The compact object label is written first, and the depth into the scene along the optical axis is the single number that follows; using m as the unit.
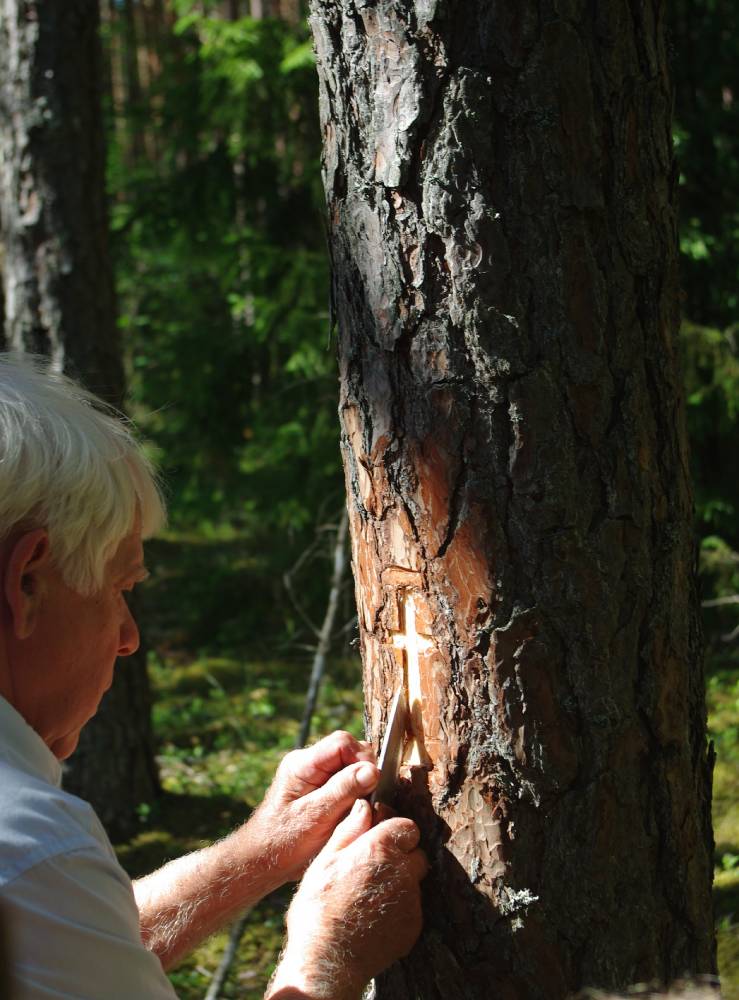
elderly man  1.31
